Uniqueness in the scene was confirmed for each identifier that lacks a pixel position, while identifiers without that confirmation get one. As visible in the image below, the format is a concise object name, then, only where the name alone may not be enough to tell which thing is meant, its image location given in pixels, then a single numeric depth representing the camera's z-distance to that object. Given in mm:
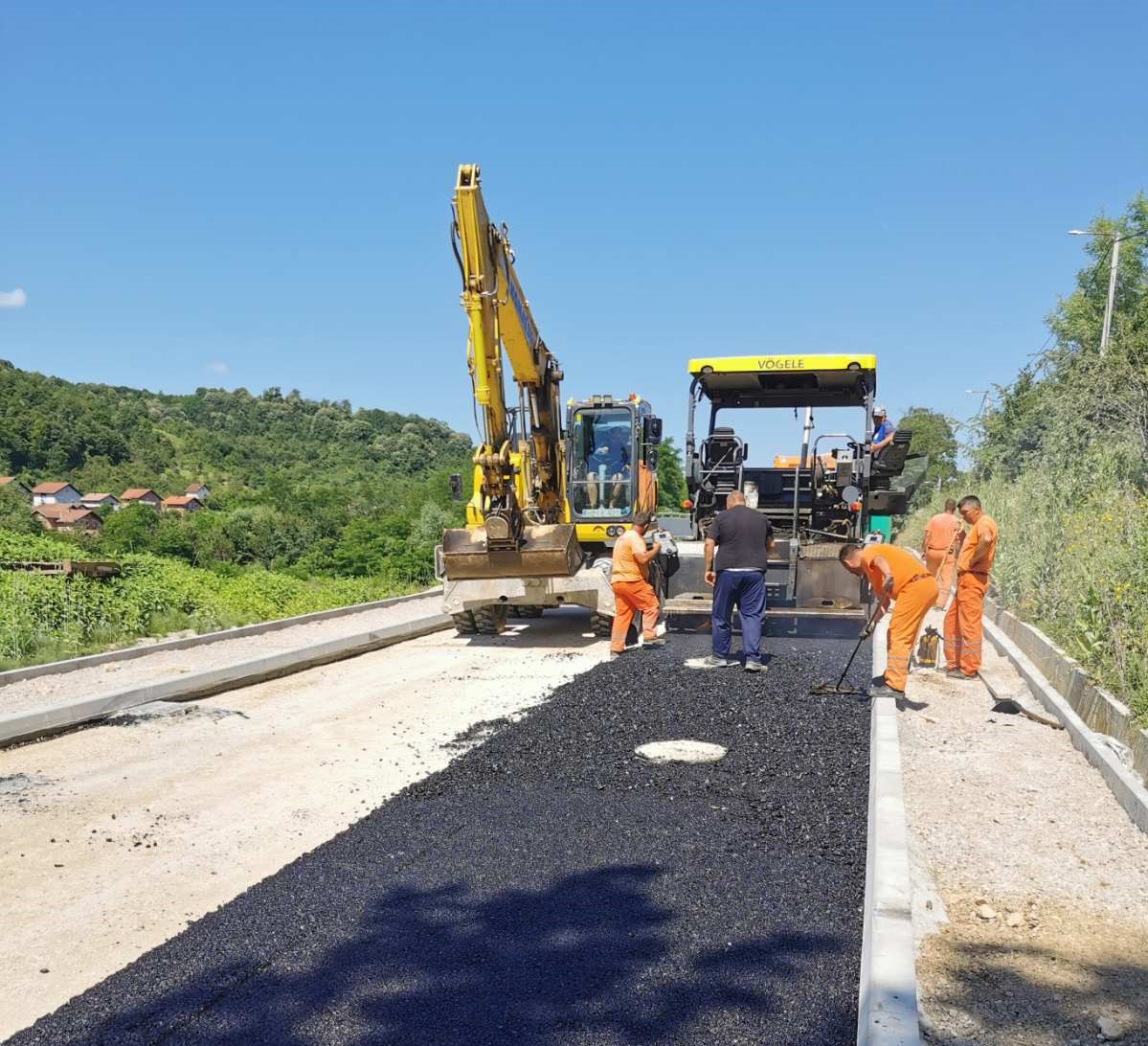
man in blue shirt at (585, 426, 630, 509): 11664
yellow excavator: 9727
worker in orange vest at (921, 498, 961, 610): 10938
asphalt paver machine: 10109
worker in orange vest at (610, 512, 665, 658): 9484
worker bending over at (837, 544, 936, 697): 7090
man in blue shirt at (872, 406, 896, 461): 10422
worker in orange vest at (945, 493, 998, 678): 8375
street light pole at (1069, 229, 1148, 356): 18838
